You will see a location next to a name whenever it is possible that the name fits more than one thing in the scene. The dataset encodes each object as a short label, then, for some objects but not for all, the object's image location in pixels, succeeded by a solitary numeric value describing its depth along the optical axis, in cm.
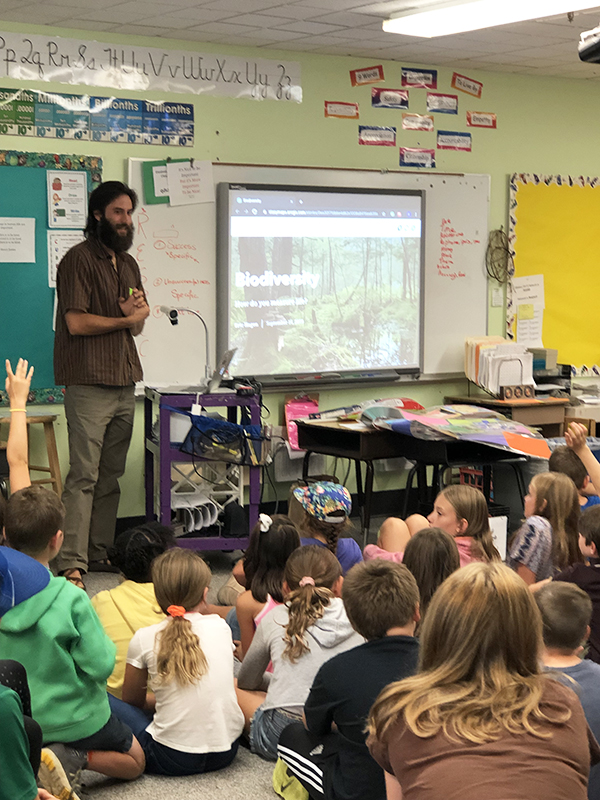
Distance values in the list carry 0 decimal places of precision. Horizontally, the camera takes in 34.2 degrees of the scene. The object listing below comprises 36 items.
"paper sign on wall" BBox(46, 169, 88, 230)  486
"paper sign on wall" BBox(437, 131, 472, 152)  606
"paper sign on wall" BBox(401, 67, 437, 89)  588
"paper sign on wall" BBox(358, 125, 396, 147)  578
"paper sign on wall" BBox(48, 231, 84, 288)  488
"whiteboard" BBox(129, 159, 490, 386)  519
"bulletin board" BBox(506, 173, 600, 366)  640
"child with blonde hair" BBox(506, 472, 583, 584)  340
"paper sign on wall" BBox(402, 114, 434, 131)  593
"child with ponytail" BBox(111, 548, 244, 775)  247
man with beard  448
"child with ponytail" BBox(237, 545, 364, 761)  249
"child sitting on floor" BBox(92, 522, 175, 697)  275
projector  353
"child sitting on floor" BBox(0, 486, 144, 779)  218
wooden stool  479
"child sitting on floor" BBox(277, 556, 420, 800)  198
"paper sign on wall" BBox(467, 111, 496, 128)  615
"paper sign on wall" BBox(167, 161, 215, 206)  518
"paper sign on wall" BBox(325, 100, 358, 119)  565
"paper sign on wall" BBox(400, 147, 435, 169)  593
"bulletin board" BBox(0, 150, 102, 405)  477
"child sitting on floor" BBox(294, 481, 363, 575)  332
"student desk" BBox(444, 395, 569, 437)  574
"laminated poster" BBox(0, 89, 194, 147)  477
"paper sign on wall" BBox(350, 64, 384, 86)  571
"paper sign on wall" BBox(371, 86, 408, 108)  579
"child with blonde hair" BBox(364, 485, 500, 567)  336
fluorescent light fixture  453
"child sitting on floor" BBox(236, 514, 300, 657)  296
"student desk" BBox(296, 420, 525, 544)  477
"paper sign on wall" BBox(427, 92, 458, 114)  599
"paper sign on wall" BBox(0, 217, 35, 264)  476
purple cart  457
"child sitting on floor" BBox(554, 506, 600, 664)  264
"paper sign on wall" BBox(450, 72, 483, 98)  605
